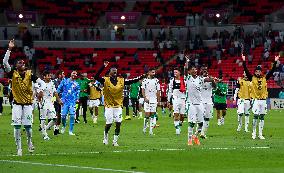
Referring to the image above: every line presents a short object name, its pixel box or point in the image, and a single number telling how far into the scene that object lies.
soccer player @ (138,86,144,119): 51.37
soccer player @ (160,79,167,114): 57.95
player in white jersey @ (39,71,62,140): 33.09
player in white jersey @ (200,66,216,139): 33.59
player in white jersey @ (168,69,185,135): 36.22
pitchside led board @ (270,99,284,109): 64.06
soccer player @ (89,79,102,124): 45.34
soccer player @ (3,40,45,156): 24.56
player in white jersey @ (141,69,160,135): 36.12
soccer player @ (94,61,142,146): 28.53
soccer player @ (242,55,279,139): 31.78
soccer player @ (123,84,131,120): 48.27
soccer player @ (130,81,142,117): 50.34
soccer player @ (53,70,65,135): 34.50
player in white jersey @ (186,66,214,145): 29.09
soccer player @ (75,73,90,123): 45.12
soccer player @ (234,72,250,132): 38.44
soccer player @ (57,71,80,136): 34.84
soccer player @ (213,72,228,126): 43.91
